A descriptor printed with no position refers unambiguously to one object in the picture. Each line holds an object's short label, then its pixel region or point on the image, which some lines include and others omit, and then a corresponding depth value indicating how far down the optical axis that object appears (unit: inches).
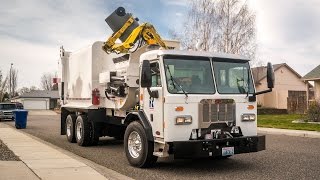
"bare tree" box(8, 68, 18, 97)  3368.6
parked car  1505.9
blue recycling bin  1016.2
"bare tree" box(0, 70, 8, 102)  1355.3
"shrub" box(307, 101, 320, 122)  989.7
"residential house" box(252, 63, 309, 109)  1583.9
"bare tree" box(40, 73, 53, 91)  5344.0
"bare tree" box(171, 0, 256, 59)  1438.2
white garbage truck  360.8
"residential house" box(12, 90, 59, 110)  3778.3
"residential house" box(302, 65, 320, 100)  1273.4
